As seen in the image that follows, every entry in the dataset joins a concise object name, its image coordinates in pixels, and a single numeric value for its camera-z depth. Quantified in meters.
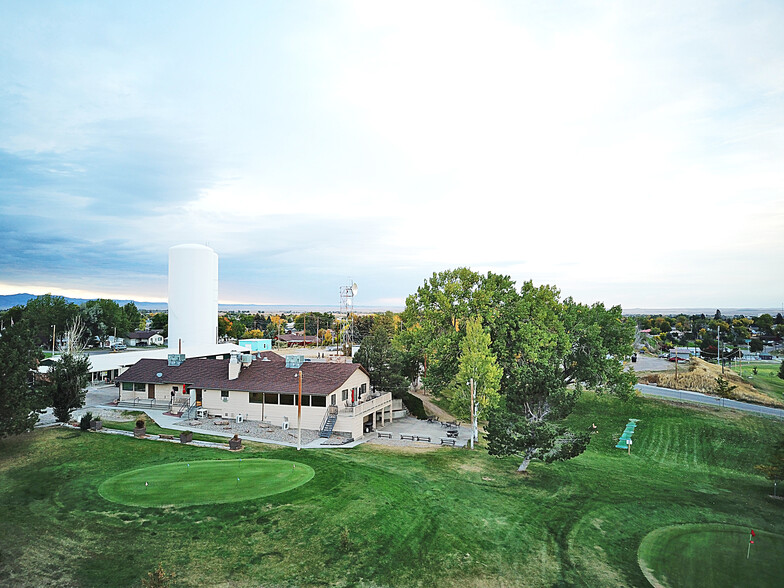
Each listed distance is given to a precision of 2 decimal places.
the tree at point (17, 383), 24.95
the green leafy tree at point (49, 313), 78.94
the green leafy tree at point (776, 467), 22.66
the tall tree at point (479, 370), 32.88
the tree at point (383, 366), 43.38
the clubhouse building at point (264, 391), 34.50
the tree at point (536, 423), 26.08
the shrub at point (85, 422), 30.66
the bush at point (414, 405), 43.97
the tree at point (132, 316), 108.09
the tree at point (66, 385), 32.72
